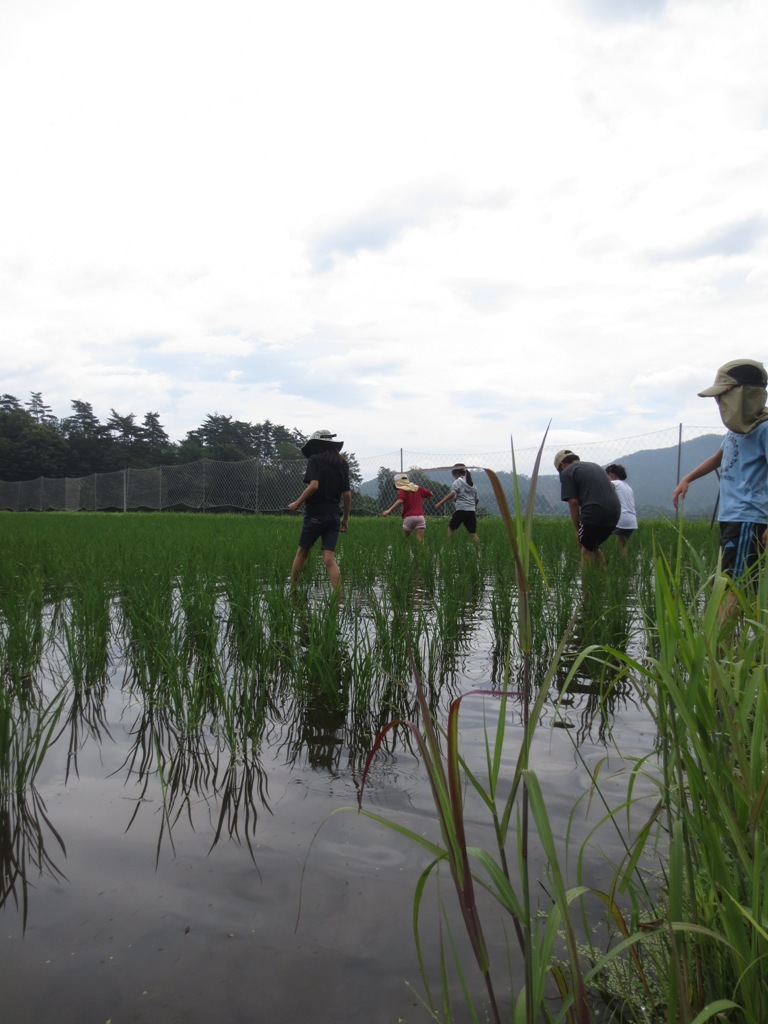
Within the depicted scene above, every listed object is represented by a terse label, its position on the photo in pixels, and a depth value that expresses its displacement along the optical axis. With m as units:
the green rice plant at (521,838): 0.87
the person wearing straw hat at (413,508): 9.88
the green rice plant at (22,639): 3.09
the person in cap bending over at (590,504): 6.22
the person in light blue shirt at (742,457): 3.37
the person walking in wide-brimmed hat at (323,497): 5.86
